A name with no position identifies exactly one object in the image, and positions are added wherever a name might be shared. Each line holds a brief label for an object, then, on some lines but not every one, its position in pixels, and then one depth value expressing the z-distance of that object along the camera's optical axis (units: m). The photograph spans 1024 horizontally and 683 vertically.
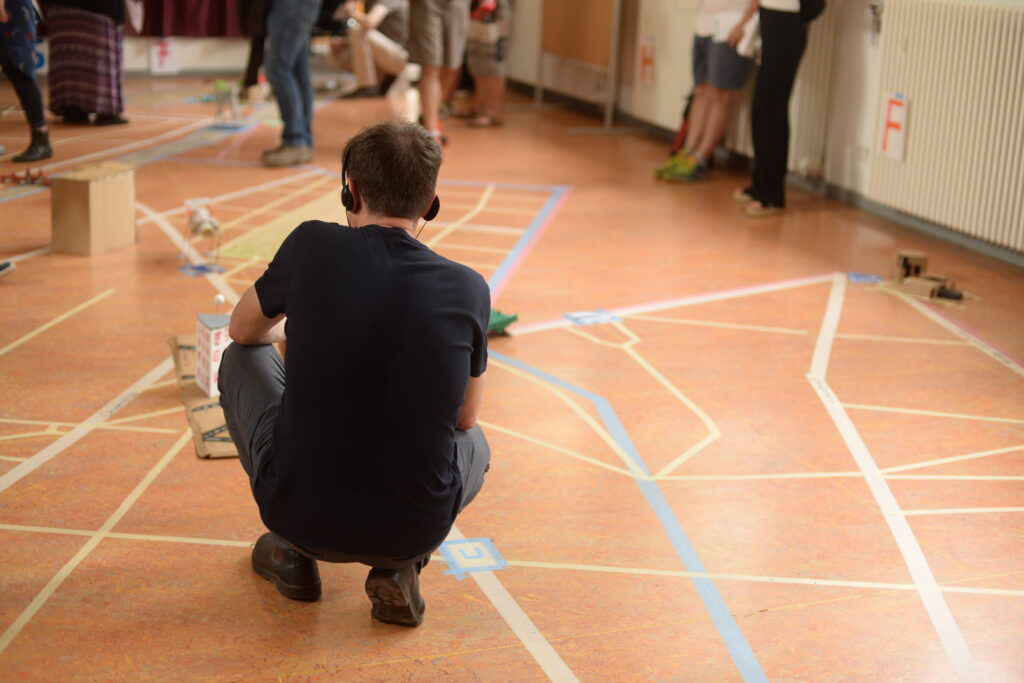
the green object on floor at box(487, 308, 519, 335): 3.94
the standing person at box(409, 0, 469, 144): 7.09
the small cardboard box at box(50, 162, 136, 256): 4.54
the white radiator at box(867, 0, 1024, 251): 4.91
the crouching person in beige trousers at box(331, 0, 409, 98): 8.93
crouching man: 1.93
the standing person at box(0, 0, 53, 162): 5.74
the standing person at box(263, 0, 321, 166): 6.25
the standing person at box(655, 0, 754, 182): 6.40
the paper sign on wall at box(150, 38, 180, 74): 9.88
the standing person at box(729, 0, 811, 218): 5.56
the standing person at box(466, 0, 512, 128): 8.34
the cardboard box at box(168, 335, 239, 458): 2.98
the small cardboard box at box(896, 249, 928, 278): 4.70
